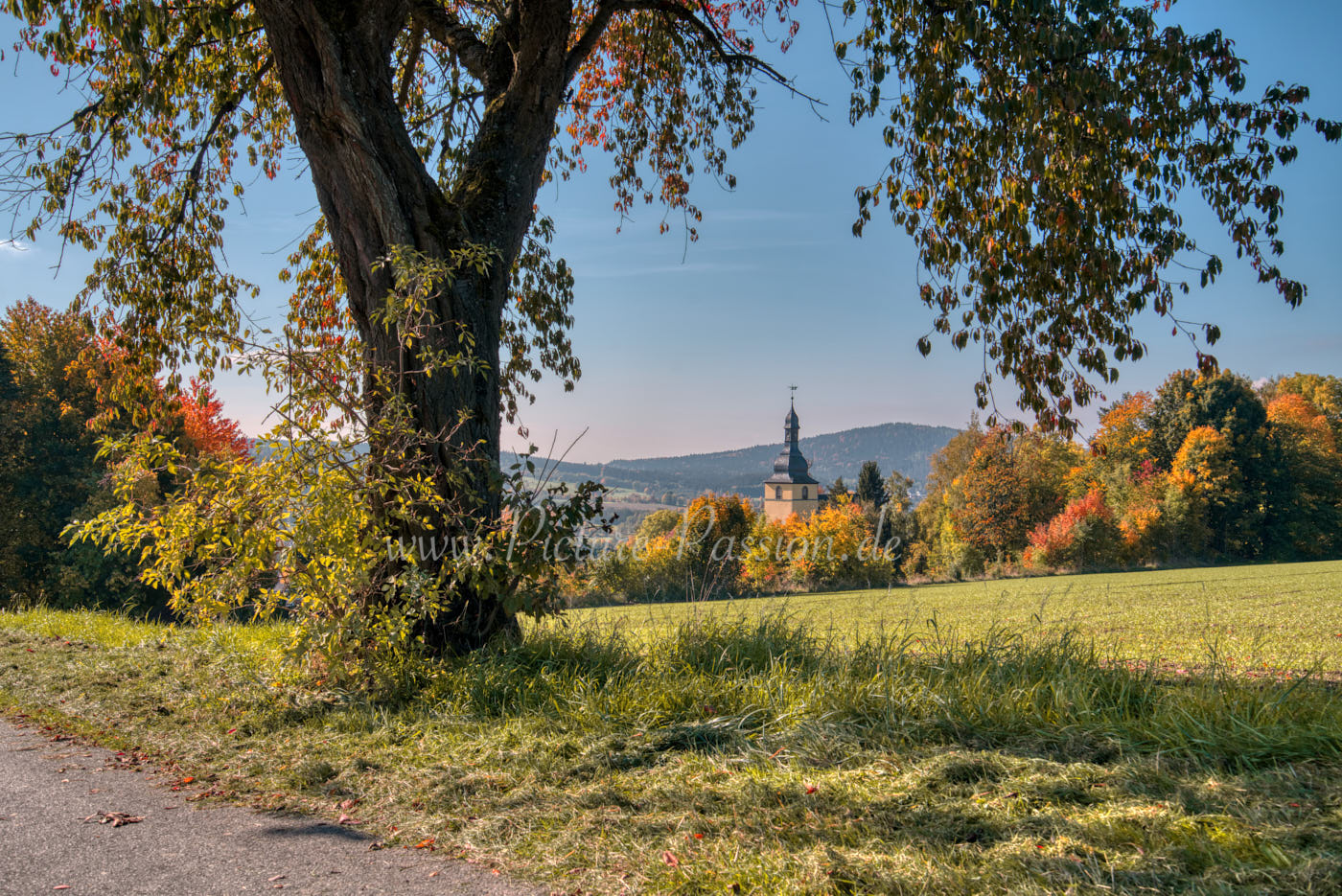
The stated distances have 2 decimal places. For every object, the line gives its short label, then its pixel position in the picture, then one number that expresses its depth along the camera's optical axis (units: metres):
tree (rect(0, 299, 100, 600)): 26.16
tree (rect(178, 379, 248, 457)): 27.61
